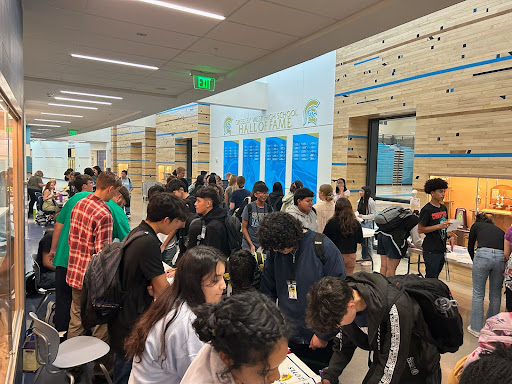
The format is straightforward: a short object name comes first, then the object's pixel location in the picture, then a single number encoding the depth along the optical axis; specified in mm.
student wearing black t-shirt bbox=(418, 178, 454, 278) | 4551
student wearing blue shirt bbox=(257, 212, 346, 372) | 2279
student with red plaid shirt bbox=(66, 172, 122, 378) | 2955
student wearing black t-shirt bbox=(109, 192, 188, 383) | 2131
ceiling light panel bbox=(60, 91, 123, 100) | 8692
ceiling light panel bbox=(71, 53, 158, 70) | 5727
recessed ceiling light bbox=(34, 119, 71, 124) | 15761
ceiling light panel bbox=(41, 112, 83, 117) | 13189
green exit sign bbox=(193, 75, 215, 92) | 6490
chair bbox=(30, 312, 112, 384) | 2297
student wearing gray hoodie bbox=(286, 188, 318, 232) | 4082
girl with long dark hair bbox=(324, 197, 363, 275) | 4371
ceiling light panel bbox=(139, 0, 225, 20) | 3695
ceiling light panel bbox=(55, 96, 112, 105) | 9578
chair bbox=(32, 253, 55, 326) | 3928
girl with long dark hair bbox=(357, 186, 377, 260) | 7058
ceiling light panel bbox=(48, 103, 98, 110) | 10875
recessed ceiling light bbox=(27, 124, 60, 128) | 17594
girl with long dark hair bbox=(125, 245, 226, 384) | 1325
